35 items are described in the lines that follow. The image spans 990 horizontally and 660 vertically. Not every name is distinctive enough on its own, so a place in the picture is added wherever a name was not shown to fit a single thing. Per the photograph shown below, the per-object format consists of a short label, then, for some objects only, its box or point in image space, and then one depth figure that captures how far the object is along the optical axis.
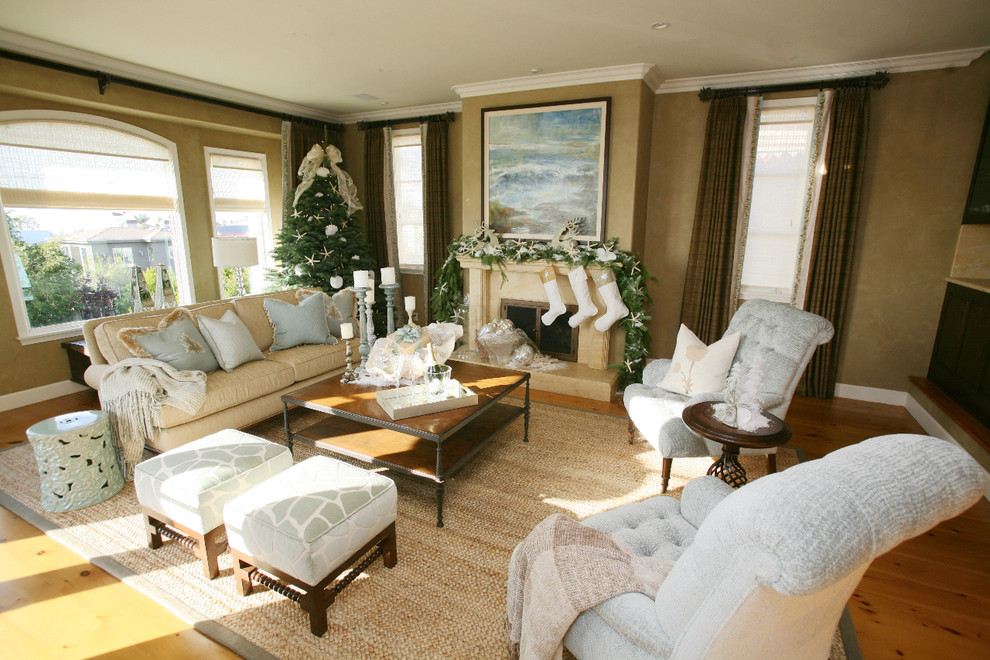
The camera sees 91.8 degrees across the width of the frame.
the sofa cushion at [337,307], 4.22
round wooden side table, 2.11
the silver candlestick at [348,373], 3.10
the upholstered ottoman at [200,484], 1.99
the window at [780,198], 4.13
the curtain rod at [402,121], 5.41
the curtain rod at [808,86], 3.79
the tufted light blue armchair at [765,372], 2.53
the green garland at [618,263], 4.18
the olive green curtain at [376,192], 5.88
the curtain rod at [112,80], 3.53
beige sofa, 2.92
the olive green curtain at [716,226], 4.25
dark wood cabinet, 3.13
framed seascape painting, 4.33
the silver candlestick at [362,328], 3.18
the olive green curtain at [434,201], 5.49
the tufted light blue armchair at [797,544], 0.80
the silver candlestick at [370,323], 3.24
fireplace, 4.24
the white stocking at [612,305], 4.19
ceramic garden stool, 2.43
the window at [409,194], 5.80
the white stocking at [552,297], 4.40
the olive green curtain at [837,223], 3.88
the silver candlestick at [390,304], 3.12
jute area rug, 1.80
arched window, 3.81
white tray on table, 2.55
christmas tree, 5.30
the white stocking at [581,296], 4.25
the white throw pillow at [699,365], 2.86
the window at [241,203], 5.21
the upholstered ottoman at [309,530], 1.72
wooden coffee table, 2.44
